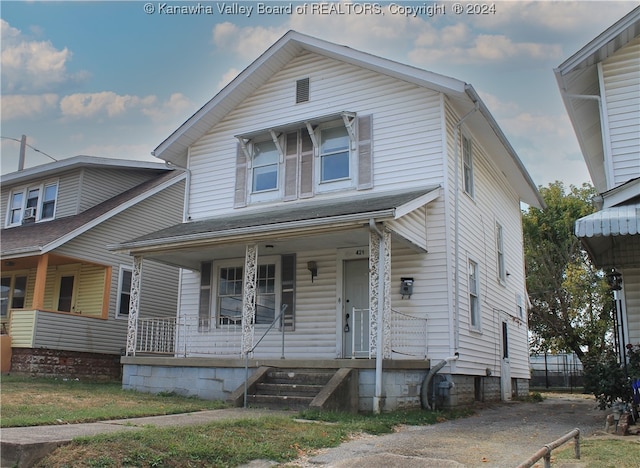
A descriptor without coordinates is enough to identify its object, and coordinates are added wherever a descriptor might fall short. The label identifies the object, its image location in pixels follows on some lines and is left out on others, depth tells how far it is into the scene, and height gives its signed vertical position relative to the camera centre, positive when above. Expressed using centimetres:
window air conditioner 2156 +472
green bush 918 -18
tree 2659 +398
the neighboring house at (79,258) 1772 +277
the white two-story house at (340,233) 1189 +244
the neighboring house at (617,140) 974 +431
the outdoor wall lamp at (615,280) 1091 +149
